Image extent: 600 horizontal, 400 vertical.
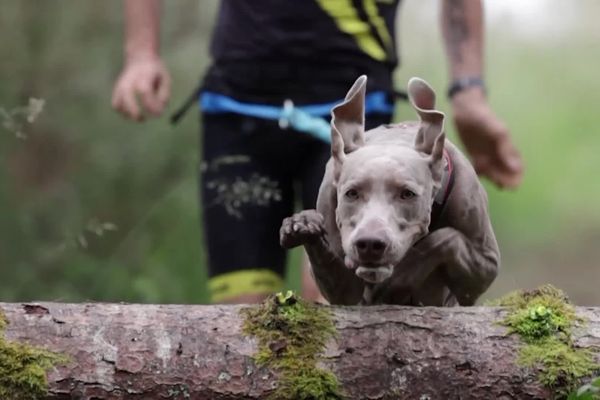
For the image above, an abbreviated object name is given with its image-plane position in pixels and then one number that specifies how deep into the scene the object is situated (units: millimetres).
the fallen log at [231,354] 4706
